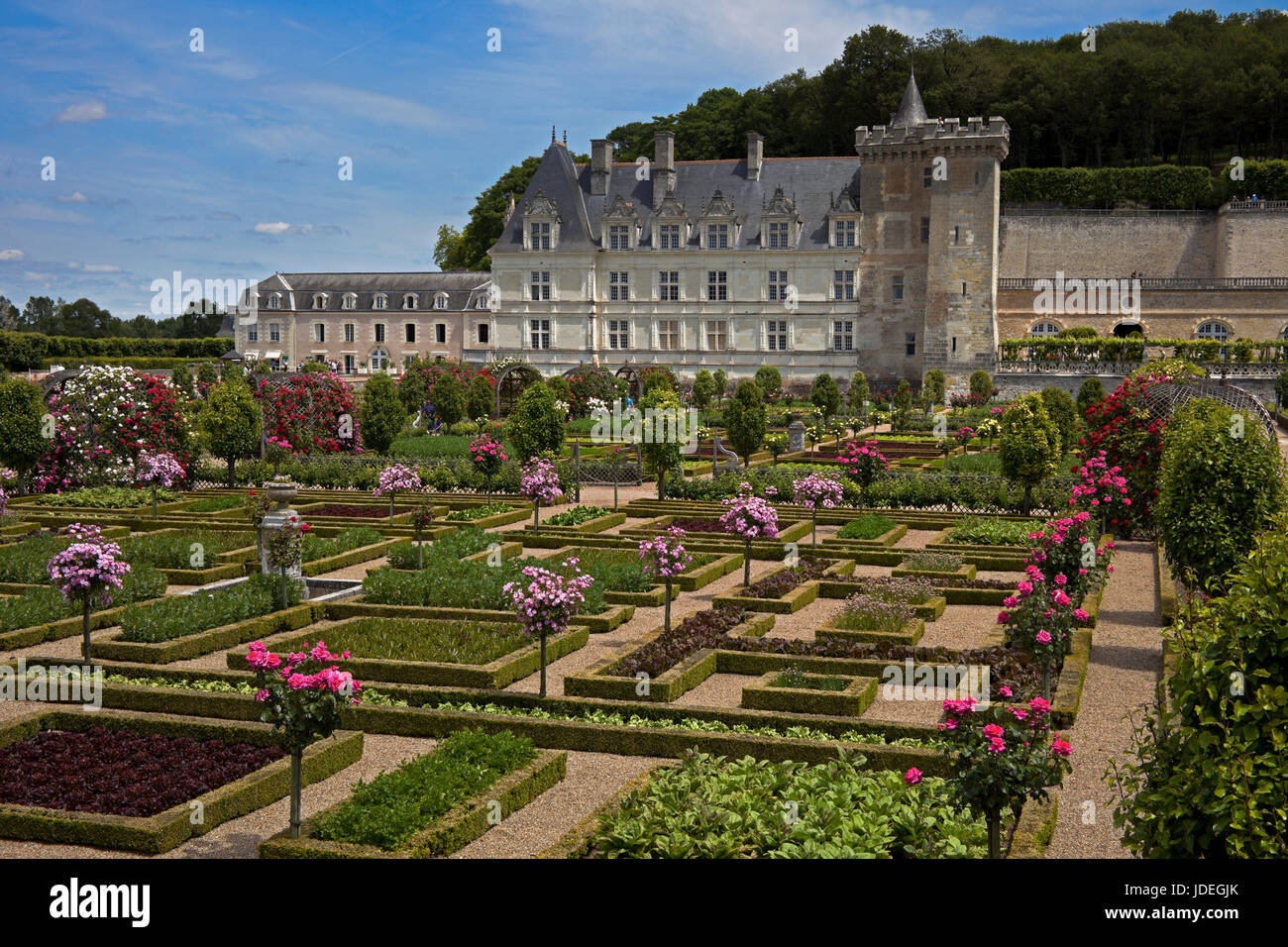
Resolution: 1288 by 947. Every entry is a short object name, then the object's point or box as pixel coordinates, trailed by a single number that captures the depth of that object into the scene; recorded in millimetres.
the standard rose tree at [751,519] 17188
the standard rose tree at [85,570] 13430
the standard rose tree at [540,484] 21766
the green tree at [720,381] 52322
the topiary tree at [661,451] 27266
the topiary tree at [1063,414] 33000
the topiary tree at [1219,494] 13688
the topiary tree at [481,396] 43406
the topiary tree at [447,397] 40750
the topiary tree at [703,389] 47500
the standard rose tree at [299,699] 8609
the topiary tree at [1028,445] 23859
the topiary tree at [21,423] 27234
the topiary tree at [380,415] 32656
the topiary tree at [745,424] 30484
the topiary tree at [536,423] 28031
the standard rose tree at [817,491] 20734
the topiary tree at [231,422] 29734
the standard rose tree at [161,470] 23969
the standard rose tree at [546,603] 12227
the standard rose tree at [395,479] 22688
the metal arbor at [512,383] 46062
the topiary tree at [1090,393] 42938
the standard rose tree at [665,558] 15094
